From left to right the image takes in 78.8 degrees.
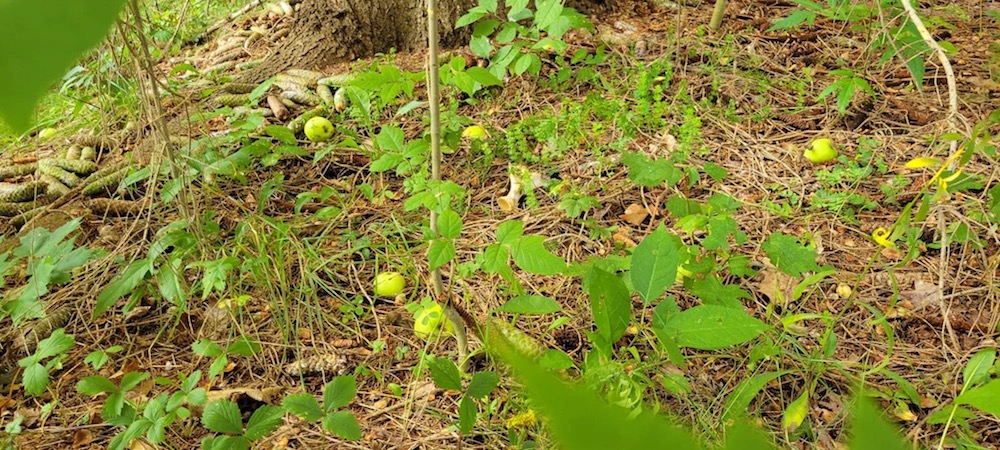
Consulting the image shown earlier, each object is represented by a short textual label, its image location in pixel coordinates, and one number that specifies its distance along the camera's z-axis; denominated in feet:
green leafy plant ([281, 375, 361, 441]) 4.36
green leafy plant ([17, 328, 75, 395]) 5.06
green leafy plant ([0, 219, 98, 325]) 5.55
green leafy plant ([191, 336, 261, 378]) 5.35
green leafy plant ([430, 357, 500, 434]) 4.49
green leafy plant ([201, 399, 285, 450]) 4.39
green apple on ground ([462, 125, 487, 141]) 8.22
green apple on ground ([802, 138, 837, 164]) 7.69
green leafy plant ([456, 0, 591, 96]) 6.07
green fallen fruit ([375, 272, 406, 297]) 6.41
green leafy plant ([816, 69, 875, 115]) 7.06
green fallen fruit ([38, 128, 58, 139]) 9.13
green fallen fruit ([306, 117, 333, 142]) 8.09
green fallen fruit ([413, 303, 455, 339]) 5.37
